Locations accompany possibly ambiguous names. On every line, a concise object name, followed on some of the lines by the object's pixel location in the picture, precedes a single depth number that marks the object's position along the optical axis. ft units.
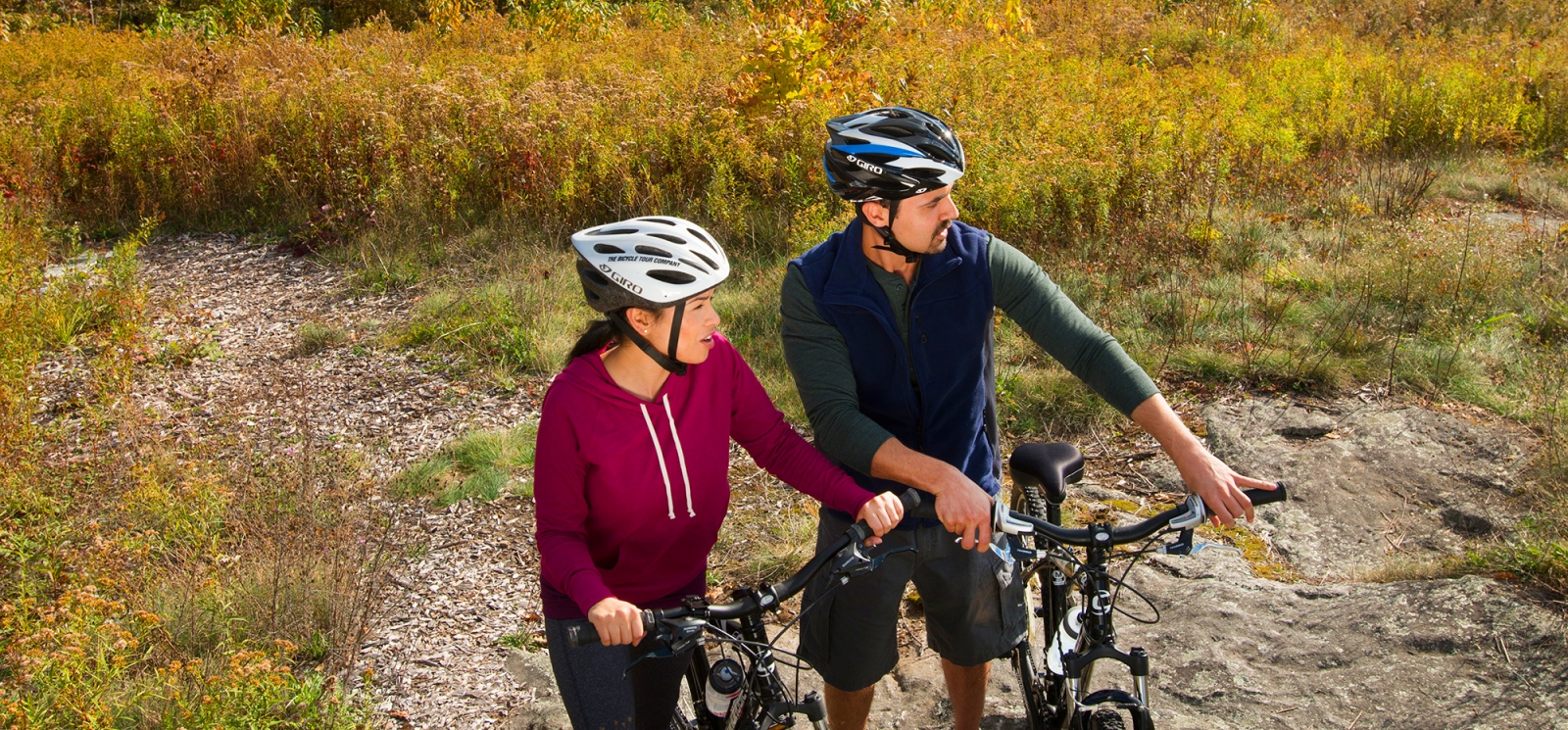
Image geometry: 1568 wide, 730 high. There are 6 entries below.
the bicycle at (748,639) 7.61
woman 8.68
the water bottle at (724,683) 8.03
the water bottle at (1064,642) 10.11
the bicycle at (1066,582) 8.78
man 9.71
